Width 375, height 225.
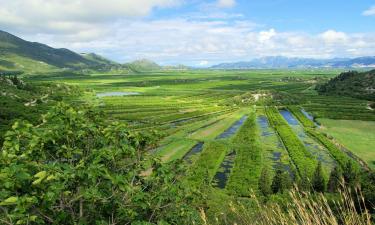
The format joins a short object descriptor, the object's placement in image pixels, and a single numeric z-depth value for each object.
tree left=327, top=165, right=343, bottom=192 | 40.00
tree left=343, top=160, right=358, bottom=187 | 36.88
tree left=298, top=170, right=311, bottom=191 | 36.84
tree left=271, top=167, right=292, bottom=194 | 39.66
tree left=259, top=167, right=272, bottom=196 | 39.91
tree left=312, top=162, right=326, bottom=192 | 40.84
